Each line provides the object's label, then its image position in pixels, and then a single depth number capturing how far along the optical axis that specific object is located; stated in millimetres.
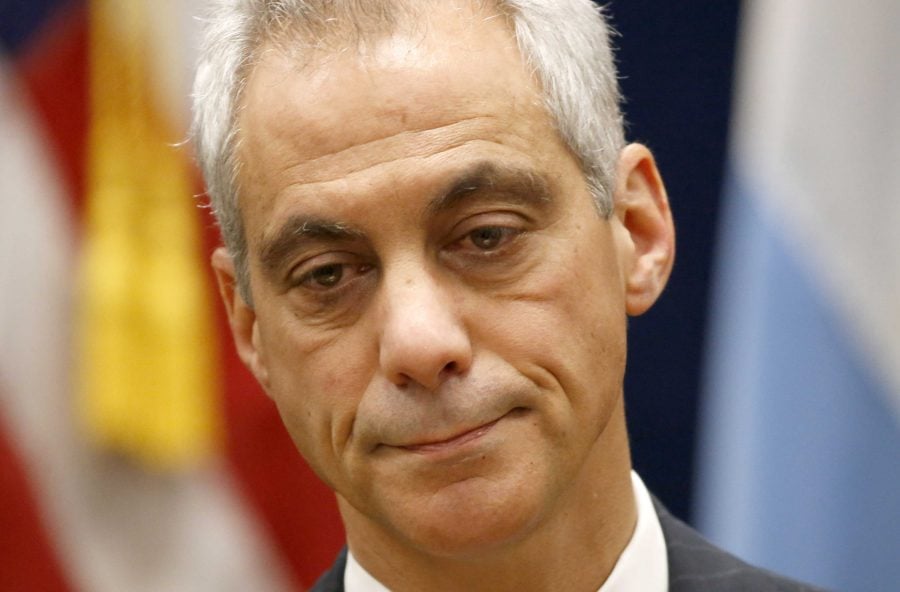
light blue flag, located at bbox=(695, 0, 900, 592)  3787
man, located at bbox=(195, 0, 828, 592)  3322
